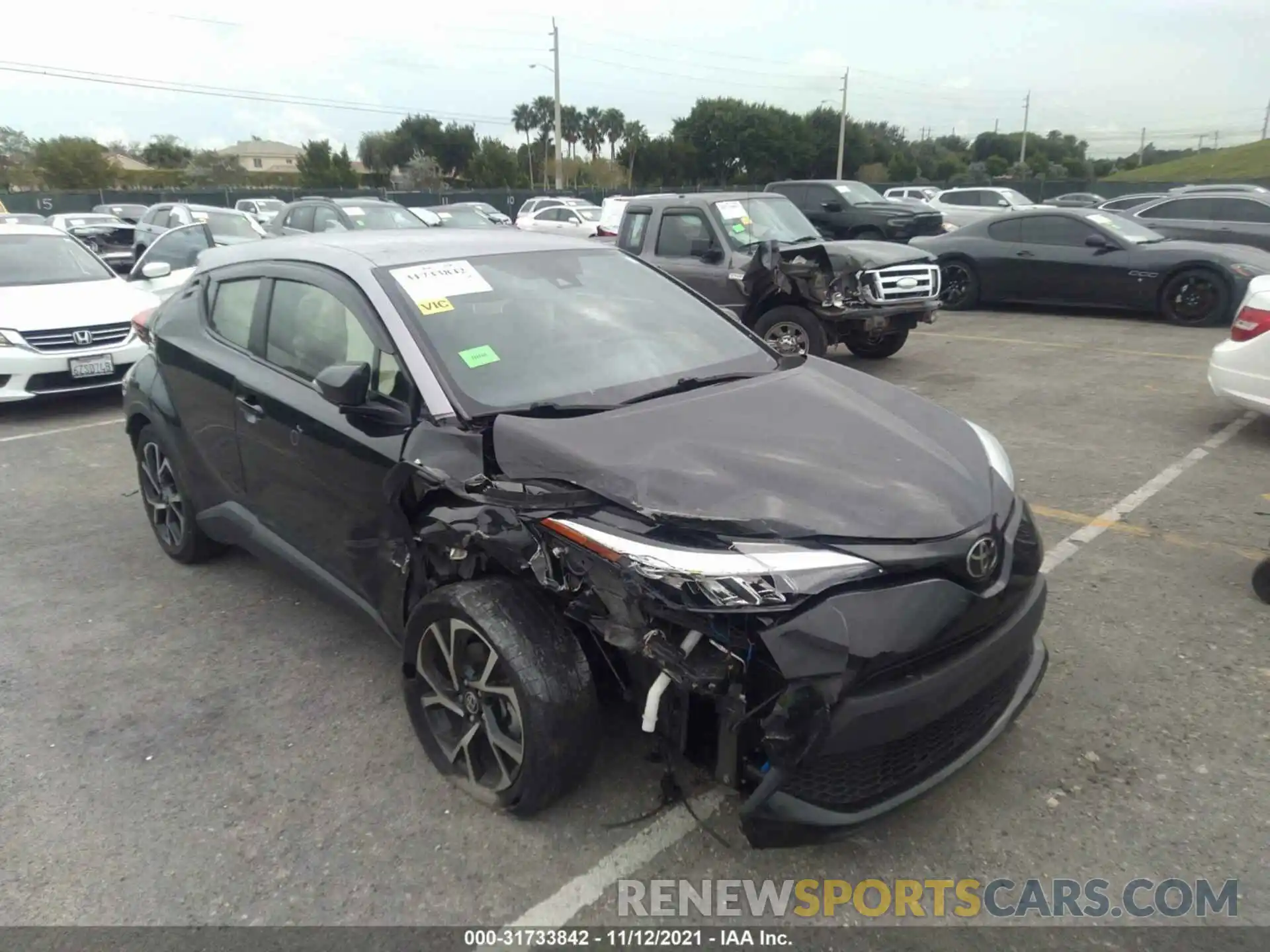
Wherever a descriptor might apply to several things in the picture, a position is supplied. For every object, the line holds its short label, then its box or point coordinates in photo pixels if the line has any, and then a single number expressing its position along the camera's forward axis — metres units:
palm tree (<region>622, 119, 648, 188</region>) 81.75
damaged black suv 2.32
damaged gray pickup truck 8.67
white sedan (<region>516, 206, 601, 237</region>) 21.41
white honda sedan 7.86
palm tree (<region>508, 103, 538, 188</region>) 103.06
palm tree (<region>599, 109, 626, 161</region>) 97.94
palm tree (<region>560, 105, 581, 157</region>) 98.06
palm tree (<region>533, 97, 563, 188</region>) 96.88
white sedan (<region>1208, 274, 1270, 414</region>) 6.17
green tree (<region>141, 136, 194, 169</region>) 88.81
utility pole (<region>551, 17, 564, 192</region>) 50.57
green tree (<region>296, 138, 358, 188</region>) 65.38
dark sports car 11.17
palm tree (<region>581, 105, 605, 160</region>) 99.88
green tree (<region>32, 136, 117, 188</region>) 58.81
